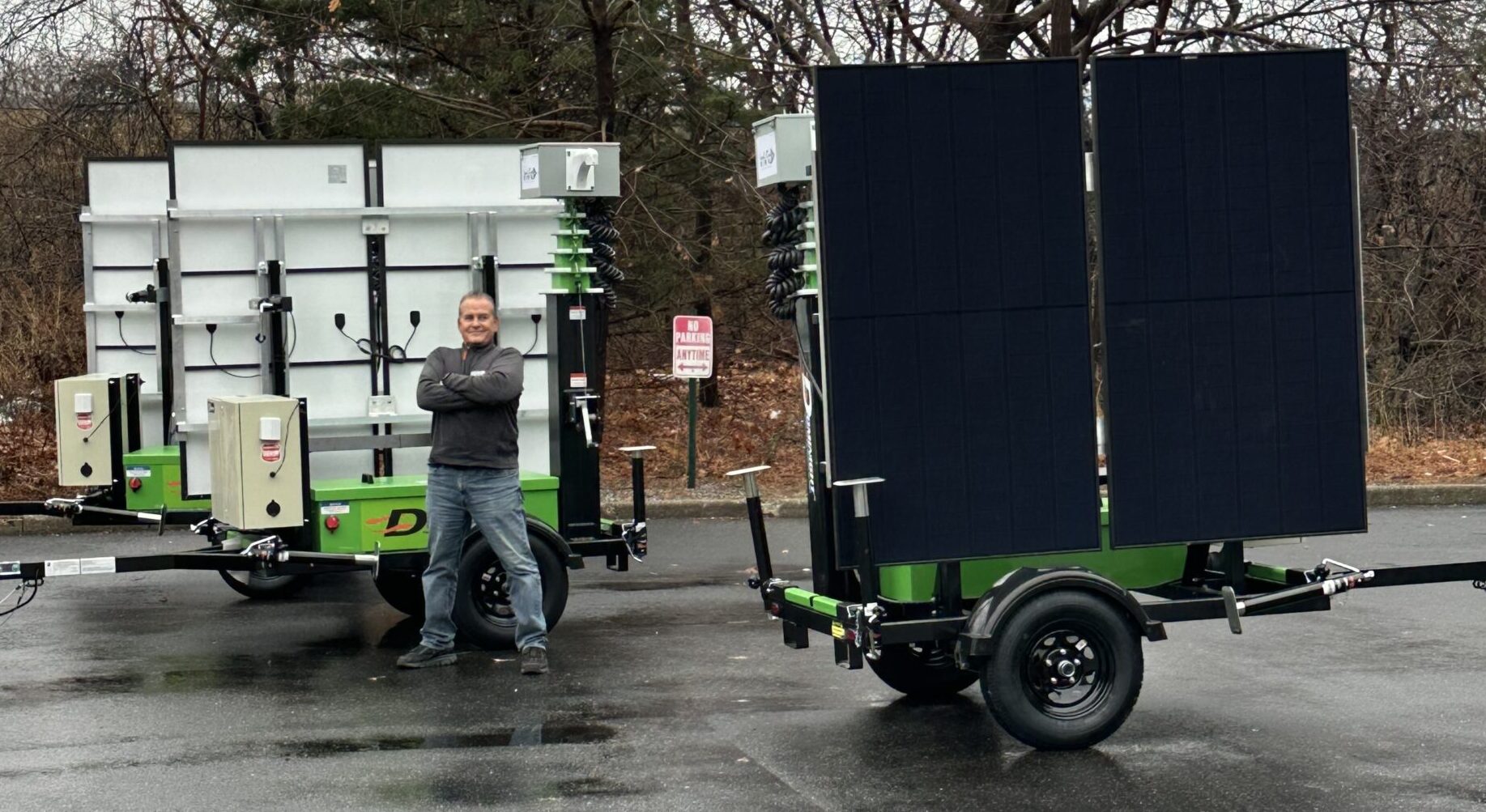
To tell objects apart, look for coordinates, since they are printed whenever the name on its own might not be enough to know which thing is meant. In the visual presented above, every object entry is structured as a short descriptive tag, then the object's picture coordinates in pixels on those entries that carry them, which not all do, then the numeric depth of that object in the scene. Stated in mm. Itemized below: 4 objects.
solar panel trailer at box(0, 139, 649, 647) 9883
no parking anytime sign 15633
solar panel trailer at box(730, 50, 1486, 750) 6953
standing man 8750
